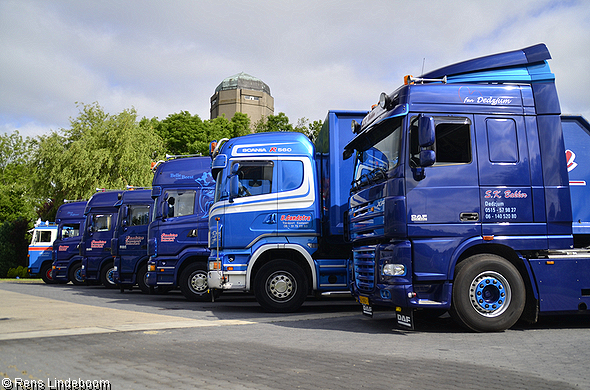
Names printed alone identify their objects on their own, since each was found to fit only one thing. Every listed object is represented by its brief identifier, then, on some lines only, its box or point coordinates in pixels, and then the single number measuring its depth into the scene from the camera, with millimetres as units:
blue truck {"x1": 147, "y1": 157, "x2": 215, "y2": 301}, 12891
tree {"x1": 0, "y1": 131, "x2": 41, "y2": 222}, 39156
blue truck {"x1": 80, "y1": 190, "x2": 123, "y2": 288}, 18594
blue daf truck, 6863
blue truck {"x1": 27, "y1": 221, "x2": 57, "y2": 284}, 25156
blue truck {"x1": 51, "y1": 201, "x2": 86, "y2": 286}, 21562
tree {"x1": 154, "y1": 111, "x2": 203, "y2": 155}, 39500
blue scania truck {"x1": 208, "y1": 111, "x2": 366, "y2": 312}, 9688
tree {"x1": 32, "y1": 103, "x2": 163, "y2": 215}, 26000
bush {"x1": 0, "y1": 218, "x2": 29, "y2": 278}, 33219
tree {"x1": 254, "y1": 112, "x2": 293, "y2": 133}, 37219
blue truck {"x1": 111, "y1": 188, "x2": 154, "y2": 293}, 15812
